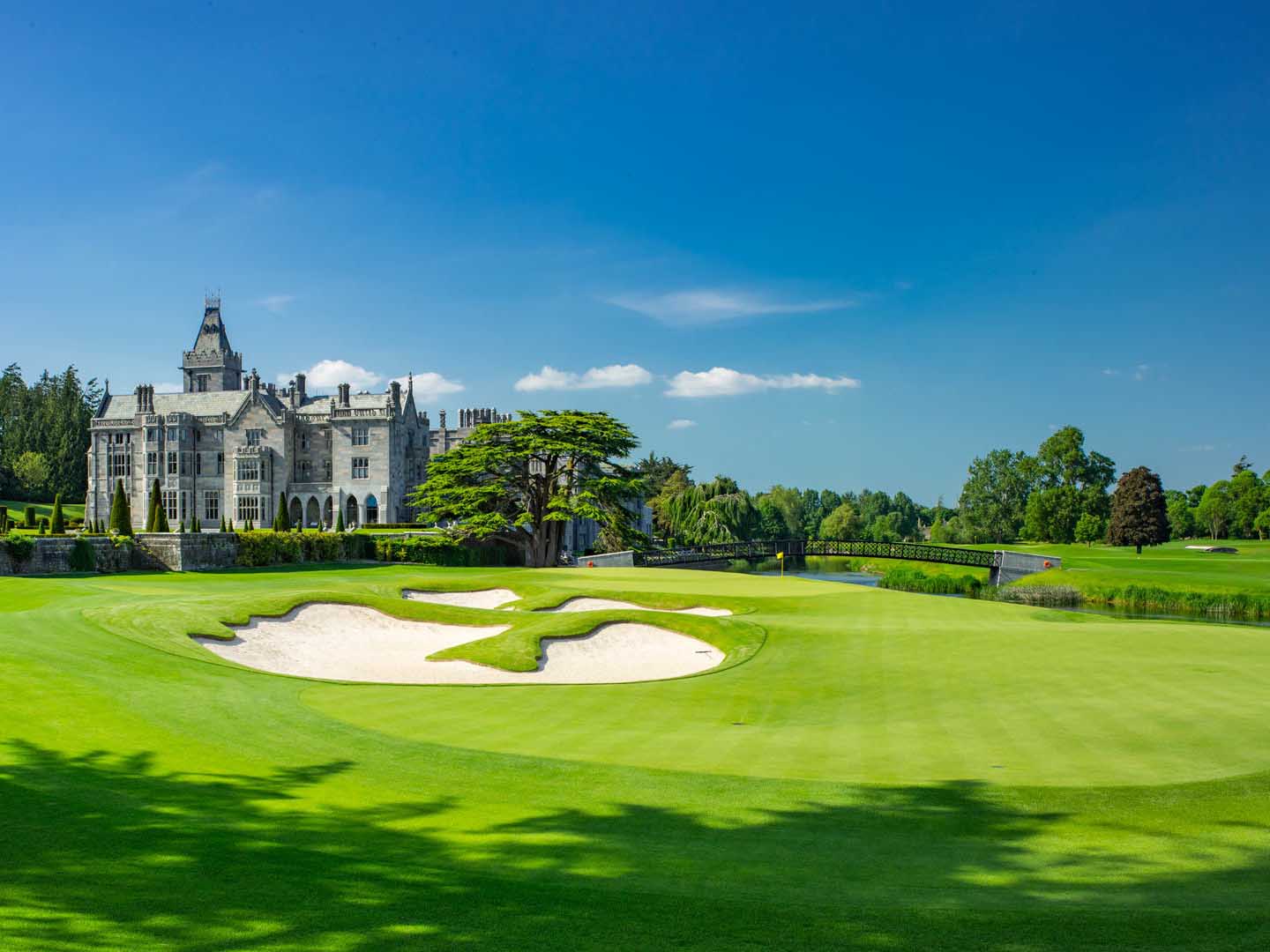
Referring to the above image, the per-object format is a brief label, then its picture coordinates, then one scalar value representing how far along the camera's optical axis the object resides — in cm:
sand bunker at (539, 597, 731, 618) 3004
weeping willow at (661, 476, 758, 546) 9224
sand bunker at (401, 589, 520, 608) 3425
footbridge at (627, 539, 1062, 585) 6088
